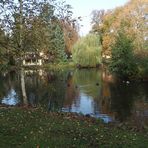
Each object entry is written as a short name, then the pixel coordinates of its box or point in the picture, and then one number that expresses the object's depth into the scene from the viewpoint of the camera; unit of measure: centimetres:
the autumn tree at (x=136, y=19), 3132
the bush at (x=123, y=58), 2421
